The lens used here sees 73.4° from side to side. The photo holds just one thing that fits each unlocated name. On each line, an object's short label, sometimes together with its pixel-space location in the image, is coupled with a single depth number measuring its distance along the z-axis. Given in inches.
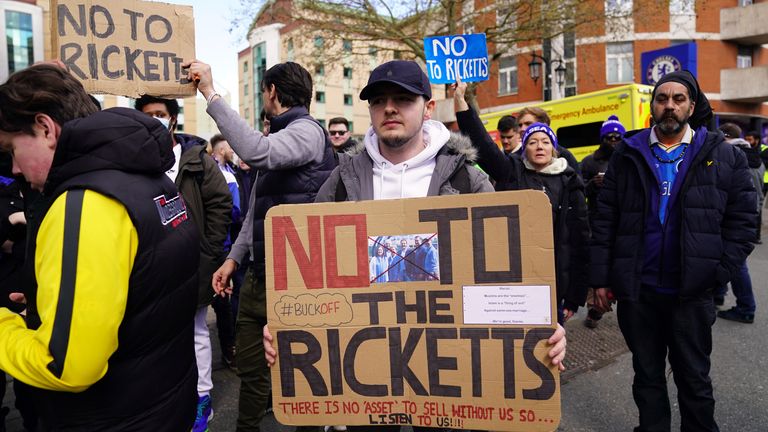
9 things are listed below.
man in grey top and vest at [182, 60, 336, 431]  90.8
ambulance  390.6
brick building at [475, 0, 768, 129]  942.4
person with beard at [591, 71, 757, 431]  106.0
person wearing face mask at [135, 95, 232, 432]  121.0
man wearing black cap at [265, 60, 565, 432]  81.7
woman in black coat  144.8
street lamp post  660.9
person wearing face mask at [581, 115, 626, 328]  219.6
